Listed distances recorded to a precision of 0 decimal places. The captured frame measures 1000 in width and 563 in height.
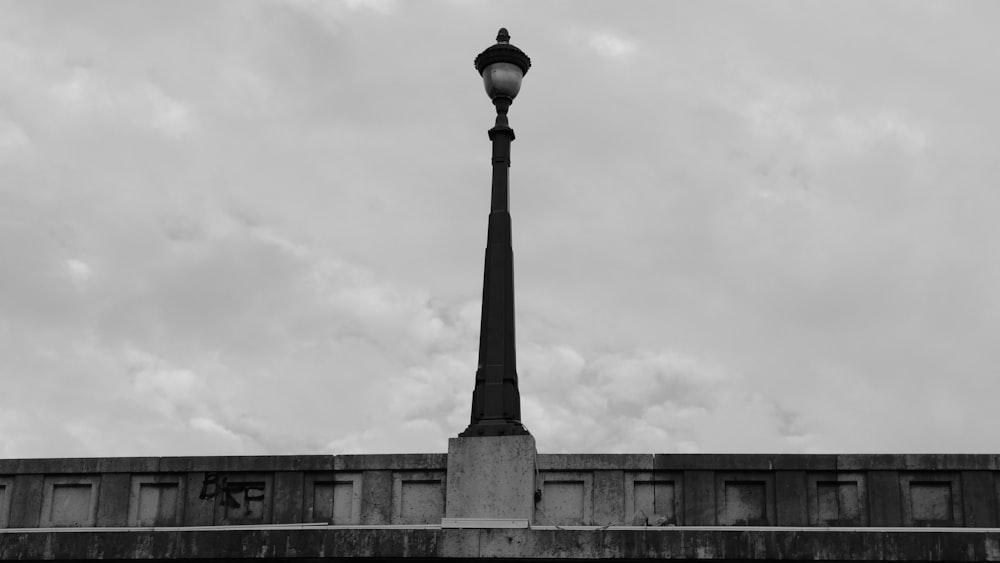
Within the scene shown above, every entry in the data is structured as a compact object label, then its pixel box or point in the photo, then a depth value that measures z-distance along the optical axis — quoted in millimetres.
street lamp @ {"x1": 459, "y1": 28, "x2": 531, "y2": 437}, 12836
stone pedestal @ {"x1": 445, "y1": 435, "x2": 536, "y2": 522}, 12641
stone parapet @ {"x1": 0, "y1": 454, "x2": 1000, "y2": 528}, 13500
